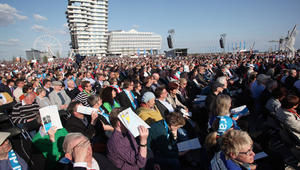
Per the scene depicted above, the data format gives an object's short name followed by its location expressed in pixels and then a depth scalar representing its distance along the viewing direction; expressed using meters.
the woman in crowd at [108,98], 4.32
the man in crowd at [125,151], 2.12
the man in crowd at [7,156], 2.09
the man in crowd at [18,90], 6.71
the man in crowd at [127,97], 5.00
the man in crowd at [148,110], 3.07
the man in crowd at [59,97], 5.48
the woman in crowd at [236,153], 1.94
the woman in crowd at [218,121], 2.53
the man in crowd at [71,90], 6.15
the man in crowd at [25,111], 4.08
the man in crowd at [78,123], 3.17
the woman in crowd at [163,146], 2.70
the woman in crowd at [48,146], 2.73
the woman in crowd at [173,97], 4.81
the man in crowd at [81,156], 1.77
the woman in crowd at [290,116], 3.00
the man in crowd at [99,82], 7.75
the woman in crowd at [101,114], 3.34
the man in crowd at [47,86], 6.96
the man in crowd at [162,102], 3.98
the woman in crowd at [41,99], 4.91
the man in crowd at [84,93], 5.13
